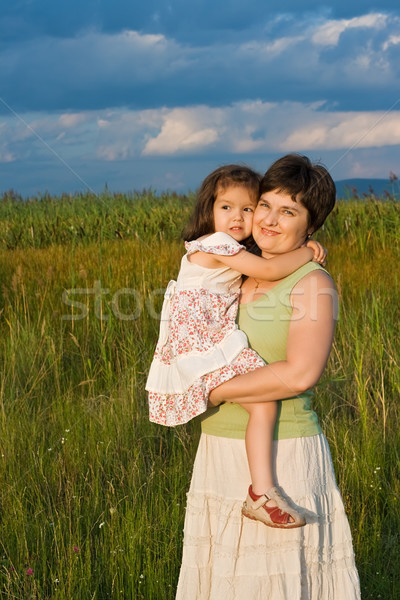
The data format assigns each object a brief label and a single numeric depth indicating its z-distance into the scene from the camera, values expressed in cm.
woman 321
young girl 322
